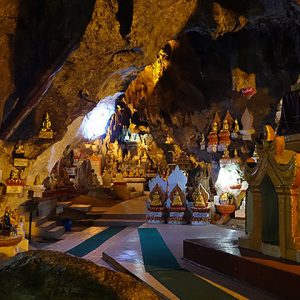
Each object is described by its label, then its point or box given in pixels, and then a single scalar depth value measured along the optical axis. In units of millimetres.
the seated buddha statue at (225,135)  13656
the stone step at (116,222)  12000
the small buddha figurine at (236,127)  13870
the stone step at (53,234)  9805
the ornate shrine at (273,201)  4660
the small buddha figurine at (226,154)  13859
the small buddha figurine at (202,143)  15321
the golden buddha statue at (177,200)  10109
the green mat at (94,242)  7572
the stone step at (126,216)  12875
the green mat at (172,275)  4277
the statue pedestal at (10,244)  6469
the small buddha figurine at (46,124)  7938
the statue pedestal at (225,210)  11055
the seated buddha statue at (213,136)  14023
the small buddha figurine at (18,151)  7859
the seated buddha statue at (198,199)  9914
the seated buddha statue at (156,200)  10281
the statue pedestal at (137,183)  22425
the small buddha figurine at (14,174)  7646
